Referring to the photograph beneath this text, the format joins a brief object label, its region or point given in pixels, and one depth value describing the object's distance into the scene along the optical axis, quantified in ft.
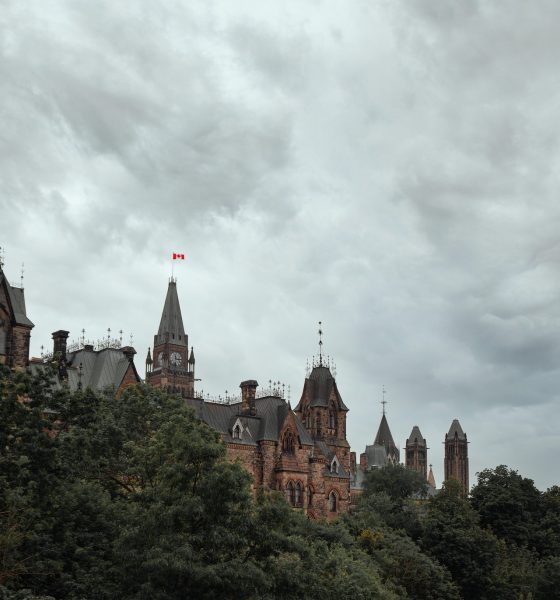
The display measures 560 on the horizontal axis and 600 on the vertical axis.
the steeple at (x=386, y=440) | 631.97
